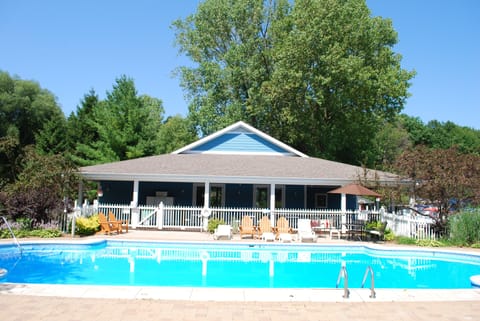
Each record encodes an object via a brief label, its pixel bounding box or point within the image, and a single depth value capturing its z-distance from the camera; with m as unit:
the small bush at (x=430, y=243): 16.62
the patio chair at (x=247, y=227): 18.42
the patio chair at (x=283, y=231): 17.64
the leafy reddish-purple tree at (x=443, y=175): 16.66
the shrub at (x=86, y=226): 17.89
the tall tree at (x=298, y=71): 31.84
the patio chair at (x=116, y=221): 18.73
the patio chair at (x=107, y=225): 18.40
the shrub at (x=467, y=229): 16.67
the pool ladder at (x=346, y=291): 8.19
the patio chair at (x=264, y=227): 18.59
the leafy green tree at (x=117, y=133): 37.62
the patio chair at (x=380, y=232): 17.81
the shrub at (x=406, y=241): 17.24
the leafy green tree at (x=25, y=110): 40.38
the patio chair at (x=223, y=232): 17.78
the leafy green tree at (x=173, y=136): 38.84
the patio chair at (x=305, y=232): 17.67
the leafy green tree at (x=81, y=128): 39.81
